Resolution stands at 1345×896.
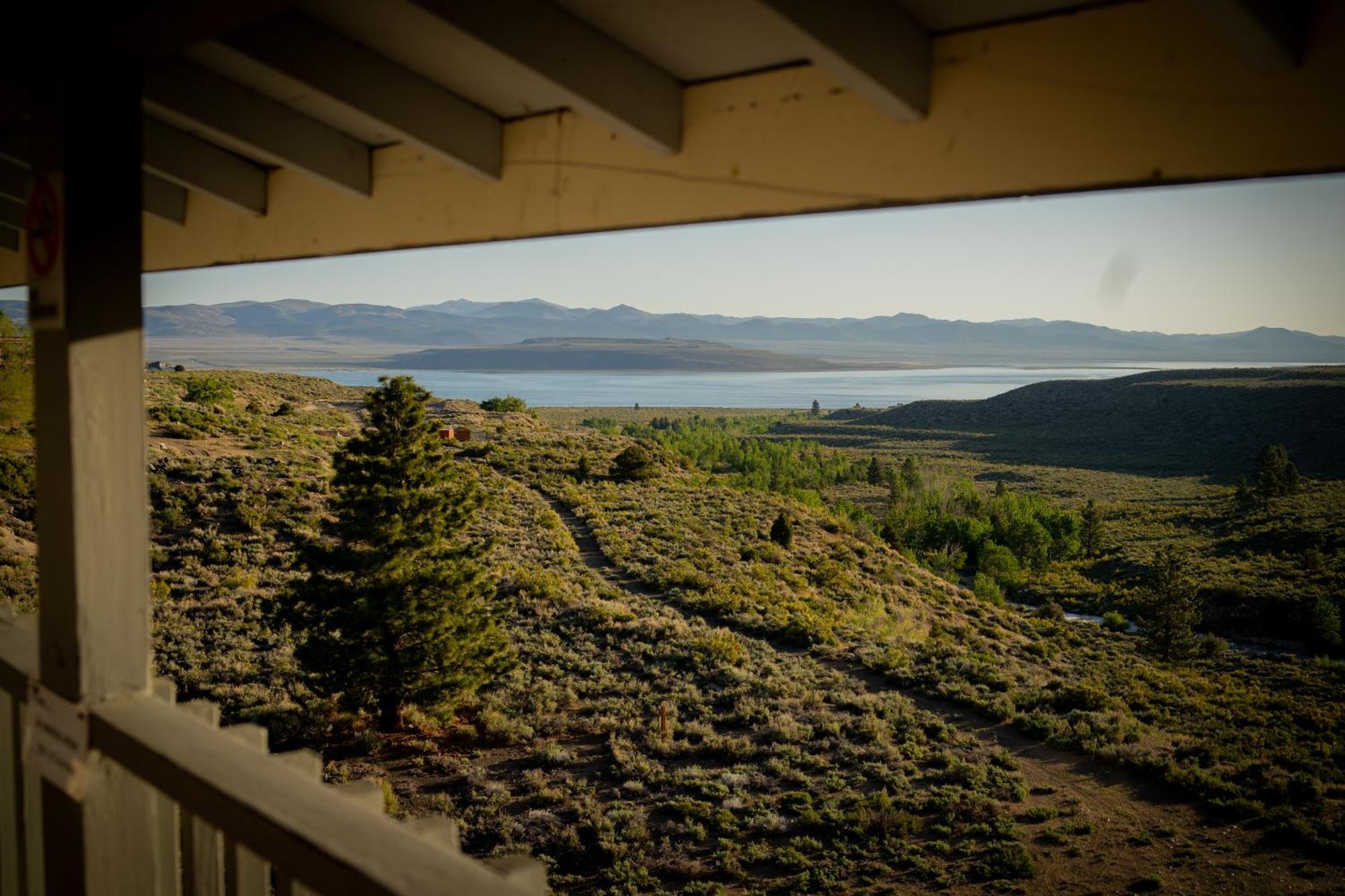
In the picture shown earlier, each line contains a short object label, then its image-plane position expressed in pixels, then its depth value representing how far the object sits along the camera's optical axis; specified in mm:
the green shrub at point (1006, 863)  13016
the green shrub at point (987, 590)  46656
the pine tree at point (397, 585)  14734
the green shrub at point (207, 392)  45875
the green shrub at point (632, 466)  46906
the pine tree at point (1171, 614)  36969
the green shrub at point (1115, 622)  45281
